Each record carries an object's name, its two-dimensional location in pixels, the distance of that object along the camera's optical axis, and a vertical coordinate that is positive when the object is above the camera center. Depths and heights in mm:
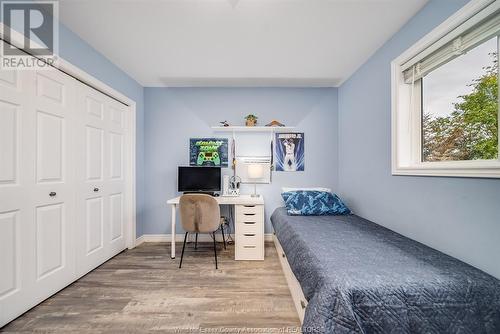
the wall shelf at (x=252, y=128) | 3045 +568
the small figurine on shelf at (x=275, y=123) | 3088 +648
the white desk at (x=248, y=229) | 2570 -784
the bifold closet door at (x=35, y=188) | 1491 -177
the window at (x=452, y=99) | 1265 +518
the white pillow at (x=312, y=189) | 3077 -336
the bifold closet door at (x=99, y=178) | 2152 -141
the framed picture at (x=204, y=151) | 3203 +235
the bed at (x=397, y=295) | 998 -646
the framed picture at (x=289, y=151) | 3225 +241
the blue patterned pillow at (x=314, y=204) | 2518 -471
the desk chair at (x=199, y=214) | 2357 -552
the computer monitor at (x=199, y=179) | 3012 -187
